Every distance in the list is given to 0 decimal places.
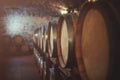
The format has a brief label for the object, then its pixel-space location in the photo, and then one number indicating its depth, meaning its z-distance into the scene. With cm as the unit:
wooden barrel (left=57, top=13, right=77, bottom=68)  192
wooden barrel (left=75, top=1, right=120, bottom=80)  104
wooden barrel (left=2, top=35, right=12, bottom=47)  1227
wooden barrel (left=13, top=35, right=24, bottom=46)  1223
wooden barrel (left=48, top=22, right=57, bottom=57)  272
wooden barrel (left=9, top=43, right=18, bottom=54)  1198
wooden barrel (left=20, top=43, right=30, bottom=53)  1214
